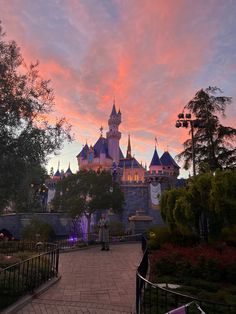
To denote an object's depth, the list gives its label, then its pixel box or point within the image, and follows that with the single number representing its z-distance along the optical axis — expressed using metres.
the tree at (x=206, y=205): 11.62
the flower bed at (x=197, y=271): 7.52
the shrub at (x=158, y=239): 14.64
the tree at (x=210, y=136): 22.20
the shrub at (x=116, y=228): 28.82
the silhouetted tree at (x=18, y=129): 9.62
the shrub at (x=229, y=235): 12.70
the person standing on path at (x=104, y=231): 15.87
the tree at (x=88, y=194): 31.91
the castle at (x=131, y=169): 44.33
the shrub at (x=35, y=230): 26.57
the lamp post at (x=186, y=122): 17.09
